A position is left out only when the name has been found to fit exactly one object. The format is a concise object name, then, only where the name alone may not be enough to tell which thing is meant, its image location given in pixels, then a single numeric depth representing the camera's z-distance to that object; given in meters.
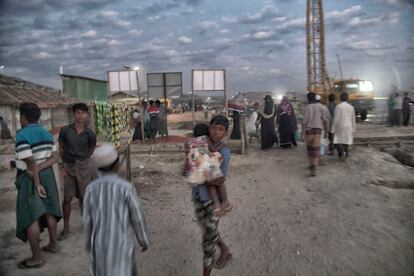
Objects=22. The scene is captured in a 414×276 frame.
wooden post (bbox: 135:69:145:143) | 10.73
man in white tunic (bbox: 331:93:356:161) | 7.56
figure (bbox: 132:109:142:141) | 11.98
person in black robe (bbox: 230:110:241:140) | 11.00
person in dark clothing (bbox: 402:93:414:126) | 14.87
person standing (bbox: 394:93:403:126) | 14.70
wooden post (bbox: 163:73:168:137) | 11.26
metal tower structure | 39.12
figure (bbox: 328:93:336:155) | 8.73
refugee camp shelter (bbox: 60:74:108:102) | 24.34
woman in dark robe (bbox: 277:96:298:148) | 9.88
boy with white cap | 2.29
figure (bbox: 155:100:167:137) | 11.80
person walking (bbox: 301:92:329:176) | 6.69
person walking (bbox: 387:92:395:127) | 14.98
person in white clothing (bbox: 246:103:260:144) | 11.37
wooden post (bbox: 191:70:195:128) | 10.19
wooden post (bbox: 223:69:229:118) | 10.15
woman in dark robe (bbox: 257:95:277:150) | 9.92
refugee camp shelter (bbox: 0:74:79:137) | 16.34
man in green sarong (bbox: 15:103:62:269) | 3.29
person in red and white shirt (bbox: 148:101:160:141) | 11.59
